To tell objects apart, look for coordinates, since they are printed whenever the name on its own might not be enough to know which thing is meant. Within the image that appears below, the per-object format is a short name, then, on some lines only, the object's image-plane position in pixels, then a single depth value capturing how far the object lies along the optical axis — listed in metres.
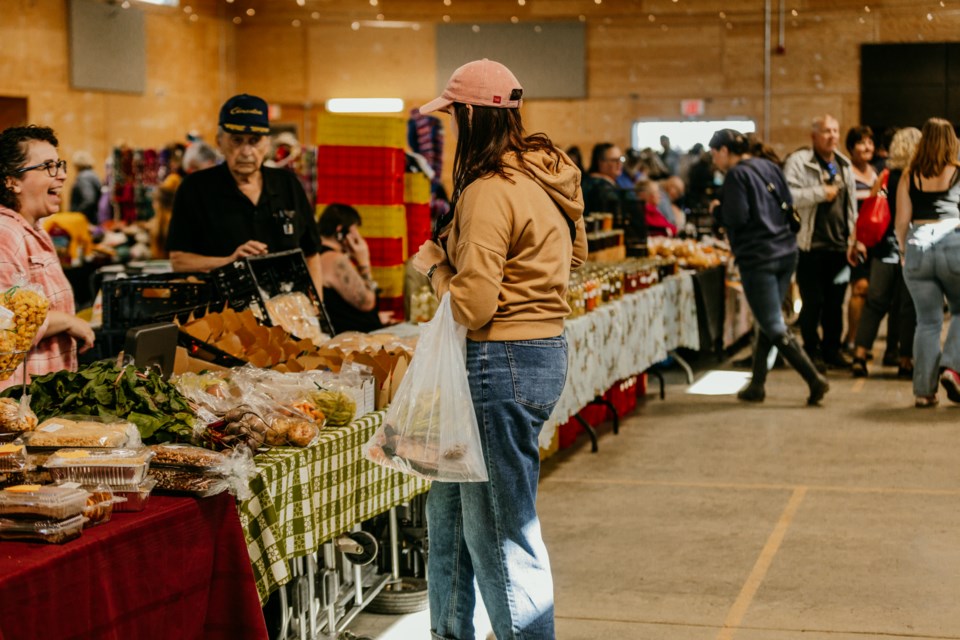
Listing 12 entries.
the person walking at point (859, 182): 9.30
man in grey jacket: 8.79
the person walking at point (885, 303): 8.60
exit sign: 17.91
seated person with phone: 6.13
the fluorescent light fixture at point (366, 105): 19.19
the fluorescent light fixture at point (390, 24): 18.96
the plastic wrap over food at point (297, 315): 4.44
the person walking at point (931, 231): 7.19
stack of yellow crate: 7.21
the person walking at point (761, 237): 7.46
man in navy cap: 4.86
